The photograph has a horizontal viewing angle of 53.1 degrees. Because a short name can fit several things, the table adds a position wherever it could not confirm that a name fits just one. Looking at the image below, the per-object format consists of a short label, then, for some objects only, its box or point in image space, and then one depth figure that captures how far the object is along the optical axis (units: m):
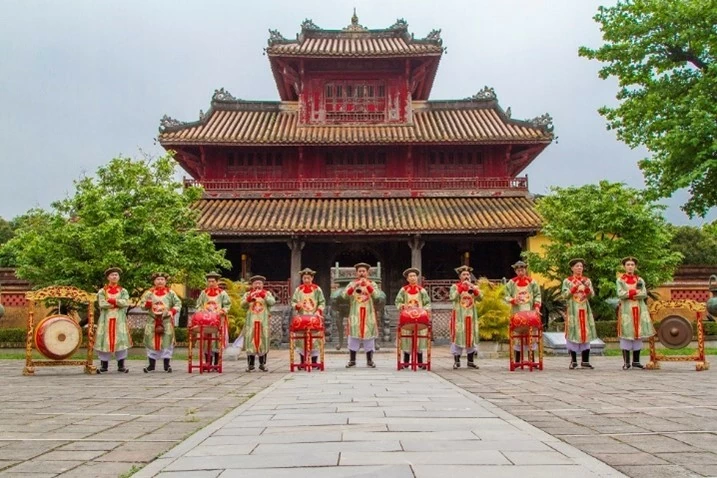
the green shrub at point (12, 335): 20.05
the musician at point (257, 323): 11.82
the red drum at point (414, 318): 11.46
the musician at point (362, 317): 12.16
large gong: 11.78
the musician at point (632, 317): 11.53
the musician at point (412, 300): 11.91
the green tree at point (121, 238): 16.48
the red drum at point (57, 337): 11.61
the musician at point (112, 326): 12.12
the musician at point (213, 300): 12.19
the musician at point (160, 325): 12.29
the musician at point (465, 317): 11.91
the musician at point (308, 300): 11.90
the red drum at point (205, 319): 11.54
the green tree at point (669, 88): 16.02
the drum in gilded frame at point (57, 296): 11.55
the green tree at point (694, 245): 41.06
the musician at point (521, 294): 11.83
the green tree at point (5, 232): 42.69
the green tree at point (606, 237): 20.06
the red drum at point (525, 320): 11.25
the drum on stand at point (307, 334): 11.37
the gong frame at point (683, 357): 11.18
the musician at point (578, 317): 11.72
